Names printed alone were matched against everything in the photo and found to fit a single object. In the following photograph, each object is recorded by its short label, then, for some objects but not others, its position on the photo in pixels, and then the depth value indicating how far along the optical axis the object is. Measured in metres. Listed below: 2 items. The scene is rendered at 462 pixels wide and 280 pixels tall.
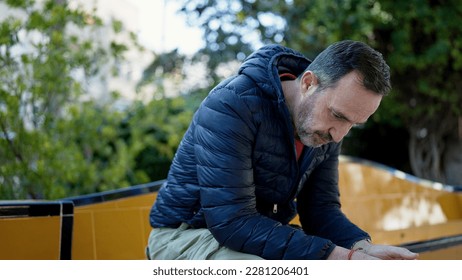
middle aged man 1.96
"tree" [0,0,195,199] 3.93
